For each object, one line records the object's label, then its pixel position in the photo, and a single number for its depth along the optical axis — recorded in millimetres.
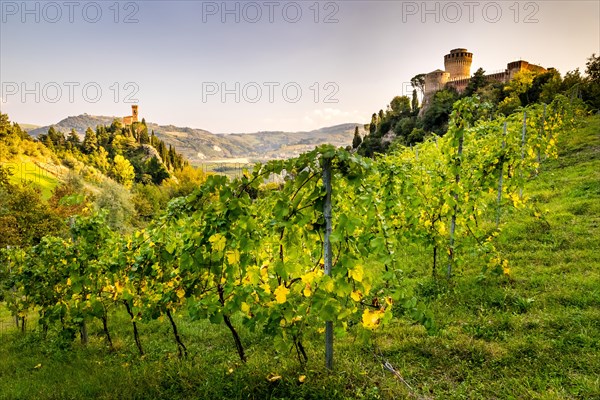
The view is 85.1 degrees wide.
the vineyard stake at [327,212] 2811
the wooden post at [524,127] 10855
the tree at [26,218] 20172
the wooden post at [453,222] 5918
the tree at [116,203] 39138
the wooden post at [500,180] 6100
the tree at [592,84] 30141
